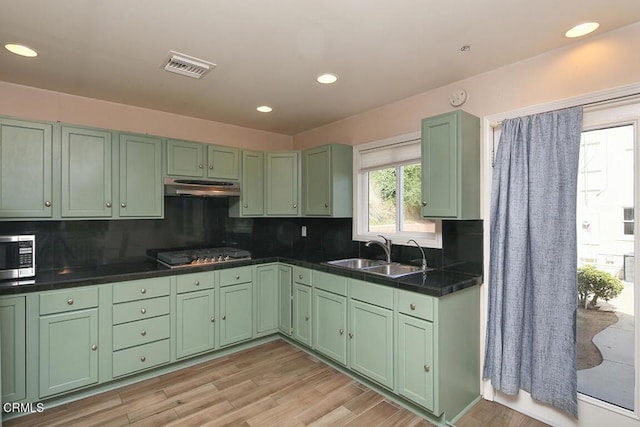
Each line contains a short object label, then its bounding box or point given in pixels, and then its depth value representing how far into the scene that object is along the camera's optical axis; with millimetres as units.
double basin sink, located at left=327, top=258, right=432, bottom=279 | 2908
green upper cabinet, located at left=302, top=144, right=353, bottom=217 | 3426
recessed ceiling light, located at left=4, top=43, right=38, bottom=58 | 2049
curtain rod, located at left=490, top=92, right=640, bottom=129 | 1846
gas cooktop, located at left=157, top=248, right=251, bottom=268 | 2994
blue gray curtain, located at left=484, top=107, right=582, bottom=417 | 2035
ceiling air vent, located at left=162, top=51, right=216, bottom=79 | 2199
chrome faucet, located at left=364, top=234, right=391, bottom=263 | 3086
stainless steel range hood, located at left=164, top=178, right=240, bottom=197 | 3086
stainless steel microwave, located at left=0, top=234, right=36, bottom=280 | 2330
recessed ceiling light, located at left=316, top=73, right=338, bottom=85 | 2520
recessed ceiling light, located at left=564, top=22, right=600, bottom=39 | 1838
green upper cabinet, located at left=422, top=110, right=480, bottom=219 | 2291
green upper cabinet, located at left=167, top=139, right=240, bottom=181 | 3115
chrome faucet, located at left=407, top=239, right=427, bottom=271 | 2750
